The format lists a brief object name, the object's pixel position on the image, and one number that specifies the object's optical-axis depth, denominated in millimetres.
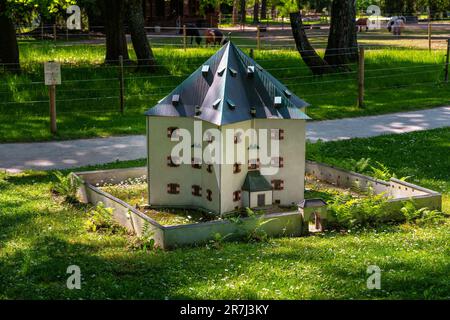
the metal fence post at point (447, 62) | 24516
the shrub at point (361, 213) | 10695
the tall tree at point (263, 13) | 75344
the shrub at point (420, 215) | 10852
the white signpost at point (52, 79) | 16766
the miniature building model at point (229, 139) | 10930
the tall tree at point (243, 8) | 64600
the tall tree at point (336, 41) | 25312
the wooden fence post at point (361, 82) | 20656
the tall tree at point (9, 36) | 21798
